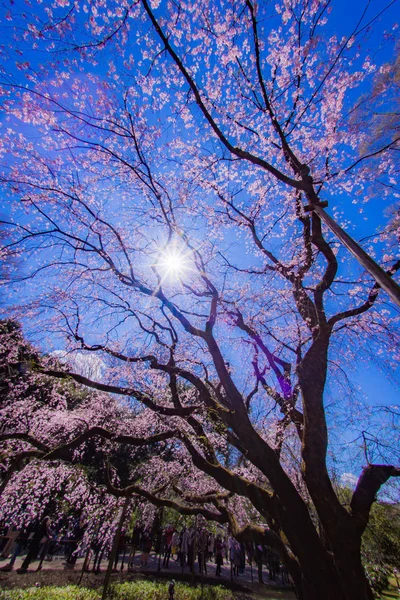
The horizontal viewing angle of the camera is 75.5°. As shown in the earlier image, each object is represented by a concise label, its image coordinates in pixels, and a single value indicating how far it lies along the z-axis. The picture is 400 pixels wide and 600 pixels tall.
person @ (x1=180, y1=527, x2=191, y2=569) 12.96
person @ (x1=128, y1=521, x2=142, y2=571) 11.23
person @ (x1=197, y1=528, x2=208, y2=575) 11.36
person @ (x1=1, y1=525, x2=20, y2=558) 9.70
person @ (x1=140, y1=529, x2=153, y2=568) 12.09
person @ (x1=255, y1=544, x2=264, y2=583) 13.75
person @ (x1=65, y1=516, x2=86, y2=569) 10.08
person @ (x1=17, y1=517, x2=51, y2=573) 8.55
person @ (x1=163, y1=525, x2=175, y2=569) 12.59
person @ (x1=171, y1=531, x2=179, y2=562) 12.92
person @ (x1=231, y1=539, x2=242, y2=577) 12.89
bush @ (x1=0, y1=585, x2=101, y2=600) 5.80
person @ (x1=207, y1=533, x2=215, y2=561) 17.51
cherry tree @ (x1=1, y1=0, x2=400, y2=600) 3.83
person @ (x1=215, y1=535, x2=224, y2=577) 12.87
